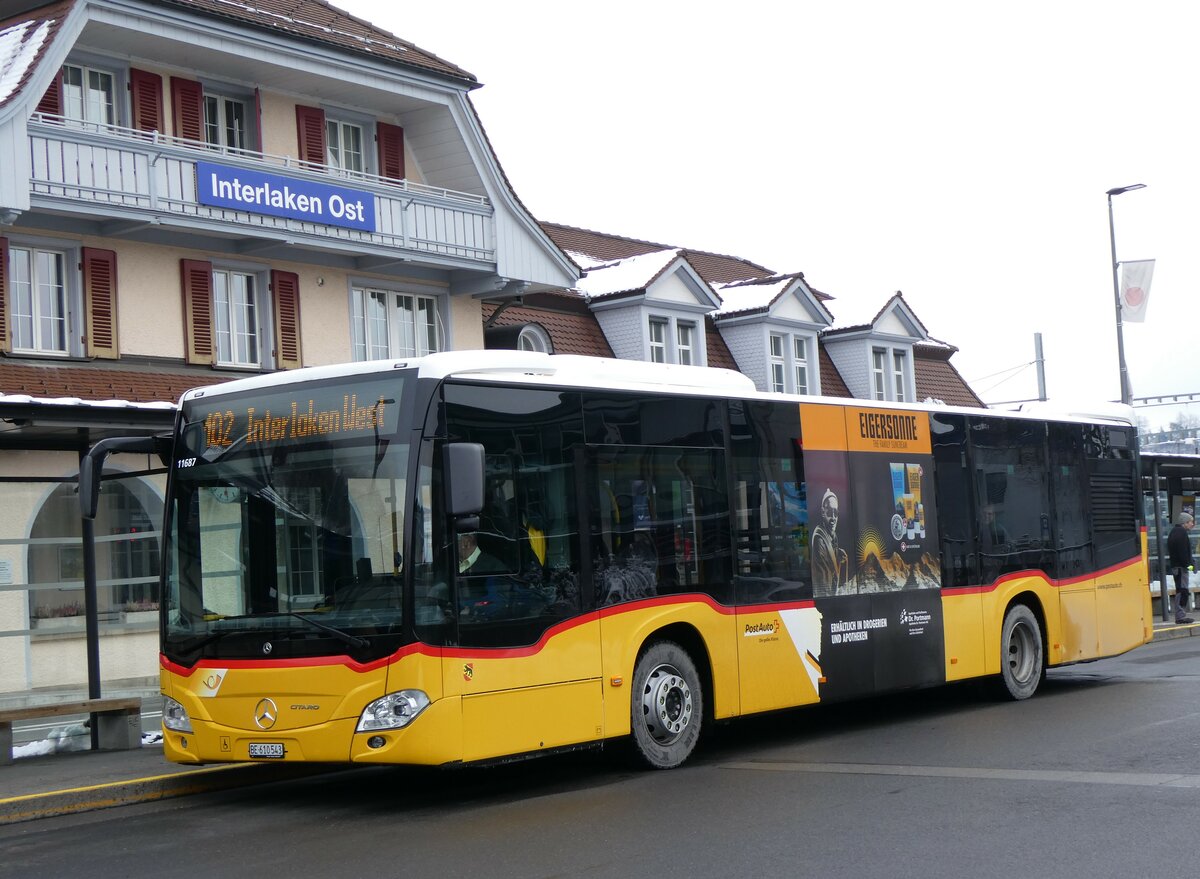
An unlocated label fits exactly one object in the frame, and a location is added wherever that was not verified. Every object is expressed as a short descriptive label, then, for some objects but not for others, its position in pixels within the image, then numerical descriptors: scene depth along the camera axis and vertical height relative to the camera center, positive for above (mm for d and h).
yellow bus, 9875 -122
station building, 20000 +4826
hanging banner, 32031 +4645
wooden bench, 13750 -1375
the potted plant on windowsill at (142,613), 21000 -627
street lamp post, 34188 +4198
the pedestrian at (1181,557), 27734 -831
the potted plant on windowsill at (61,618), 18516 -587
